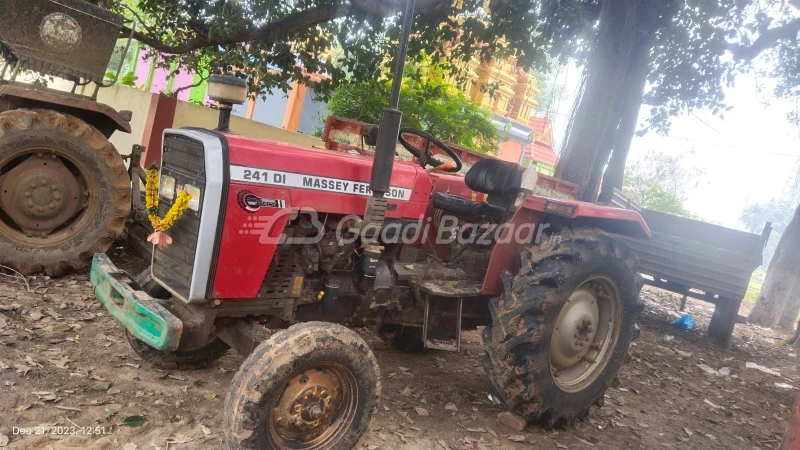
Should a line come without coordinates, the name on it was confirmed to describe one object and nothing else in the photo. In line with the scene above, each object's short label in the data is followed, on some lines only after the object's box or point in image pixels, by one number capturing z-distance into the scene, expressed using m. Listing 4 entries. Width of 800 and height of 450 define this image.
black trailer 7.18
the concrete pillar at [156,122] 7.72
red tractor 2.67
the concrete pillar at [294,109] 19.20
